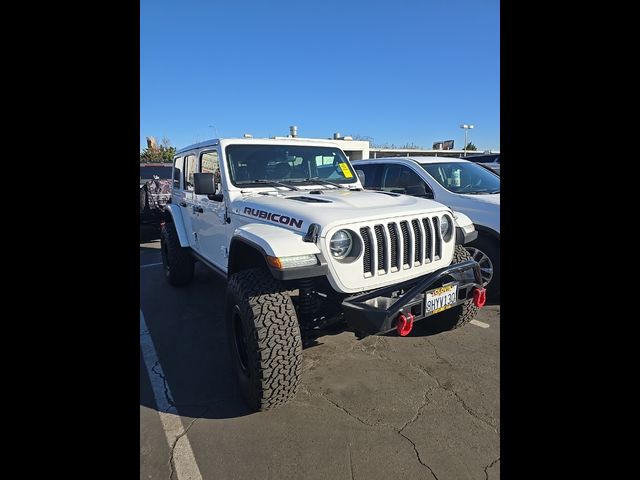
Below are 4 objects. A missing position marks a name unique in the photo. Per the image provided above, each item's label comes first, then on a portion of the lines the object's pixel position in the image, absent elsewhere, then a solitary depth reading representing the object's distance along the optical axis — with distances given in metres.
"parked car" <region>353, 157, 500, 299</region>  4.44
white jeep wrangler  2.26
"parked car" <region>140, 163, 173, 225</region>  8.24
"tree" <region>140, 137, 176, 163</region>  27.27
